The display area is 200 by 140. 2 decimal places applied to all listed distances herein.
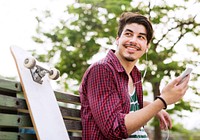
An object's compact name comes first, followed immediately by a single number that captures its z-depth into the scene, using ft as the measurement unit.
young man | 6.31
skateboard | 5.94
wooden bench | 5.73
